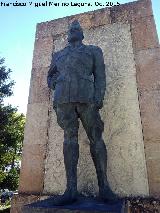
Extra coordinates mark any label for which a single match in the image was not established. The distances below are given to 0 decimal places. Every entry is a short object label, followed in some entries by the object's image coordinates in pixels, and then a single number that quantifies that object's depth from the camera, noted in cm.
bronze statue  365
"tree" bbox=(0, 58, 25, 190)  1235
